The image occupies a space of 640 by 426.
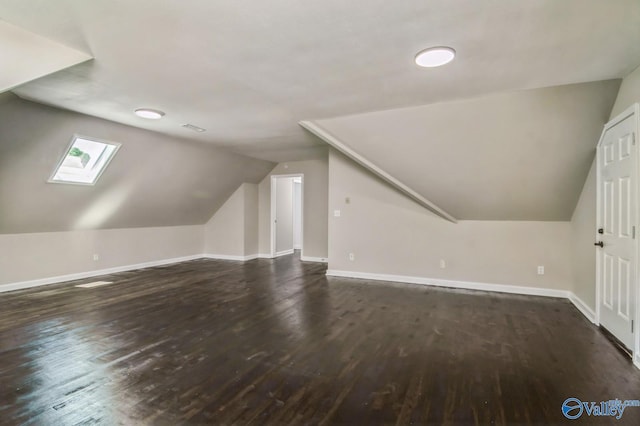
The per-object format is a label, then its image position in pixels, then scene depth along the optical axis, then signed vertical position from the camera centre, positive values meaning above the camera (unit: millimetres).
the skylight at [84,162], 4199 +719
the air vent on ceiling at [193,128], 4183 +1176
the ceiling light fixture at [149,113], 3561 +1167
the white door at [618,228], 2523 -140
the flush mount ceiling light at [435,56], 2221 +1168
